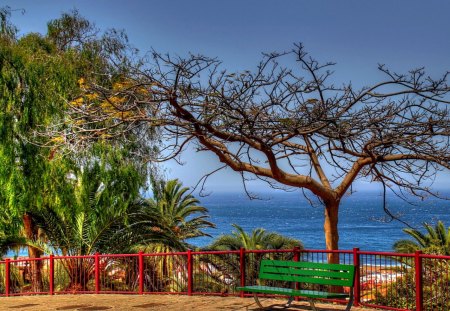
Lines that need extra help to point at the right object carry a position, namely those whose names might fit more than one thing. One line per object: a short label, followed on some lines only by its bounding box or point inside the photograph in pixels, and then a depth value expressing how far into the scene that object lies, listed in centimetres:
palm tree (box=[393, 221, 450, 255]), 3569
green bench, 1212
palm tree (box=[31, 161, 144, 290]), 2689
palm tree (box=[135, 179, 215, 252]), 2738
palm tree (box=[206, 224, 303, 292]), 3725
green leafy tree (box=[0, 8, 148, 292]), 2572
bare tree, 1552
